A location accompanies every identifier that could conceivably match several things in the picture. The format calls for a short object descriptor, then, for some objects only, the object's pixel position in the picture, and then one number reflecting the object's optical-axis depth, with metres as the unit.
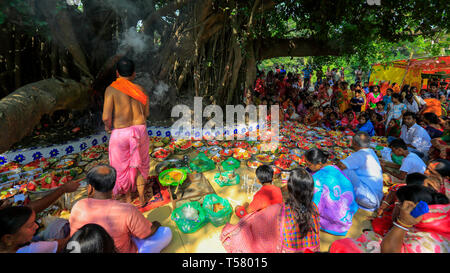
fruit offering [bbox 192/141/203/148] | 4.55
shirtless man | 2.51
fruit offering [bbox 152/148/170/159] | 3.93
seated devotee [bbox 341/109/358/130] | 5.66
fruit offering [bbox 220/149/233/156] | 4.08
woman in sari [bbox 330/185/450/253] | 1.48
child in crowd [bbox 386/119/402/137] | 4.88
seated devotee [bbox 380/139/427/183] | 2.75
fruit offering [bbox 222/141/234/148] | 4.63
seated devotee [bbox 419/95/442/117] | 5.14
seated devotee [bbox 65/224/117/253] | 1.12
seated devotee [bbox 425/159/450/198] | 1.96
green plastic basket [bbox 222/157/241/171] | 3.55
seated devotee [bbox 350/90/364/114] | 6.48
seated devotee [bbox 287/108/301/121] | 6.87
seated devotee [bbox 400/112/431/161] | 3.73
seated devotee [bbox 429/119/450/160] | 2.99
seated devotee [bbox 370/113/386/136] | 5.42
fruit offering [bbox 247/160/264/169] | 3.64
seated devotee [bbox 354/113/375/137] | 5.02
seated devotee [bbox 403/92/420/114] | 5.81
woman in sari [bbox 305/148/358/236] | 2.14
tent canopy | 9.30
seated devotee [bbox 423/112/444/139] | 4.02
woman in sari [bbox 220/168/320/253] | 1.56
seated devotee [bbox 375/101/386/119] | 5.75
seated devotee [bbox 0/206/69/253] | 1.31
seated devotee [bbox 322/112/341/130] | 5.88
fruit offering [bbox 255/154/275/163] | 3.79
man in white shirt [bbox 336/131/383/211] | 2.52
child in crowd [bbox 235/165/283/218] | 2.05
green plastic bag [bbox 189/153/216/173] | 3.53
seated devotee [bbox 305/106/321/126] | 6.22
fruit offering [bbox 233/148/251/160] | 3.97
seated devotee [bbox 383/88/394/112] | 7.21
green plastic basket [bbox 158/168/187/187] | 2.91
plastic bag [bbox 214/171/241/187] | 3.11
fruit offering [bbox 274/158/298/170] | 3.57
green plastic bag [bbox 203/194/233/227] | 2.29
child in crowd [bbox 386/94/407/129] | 5.15
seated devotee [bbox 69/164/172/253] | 1.49
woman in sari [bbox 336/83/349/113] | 6.96
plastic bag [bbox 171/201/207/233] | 2.23
